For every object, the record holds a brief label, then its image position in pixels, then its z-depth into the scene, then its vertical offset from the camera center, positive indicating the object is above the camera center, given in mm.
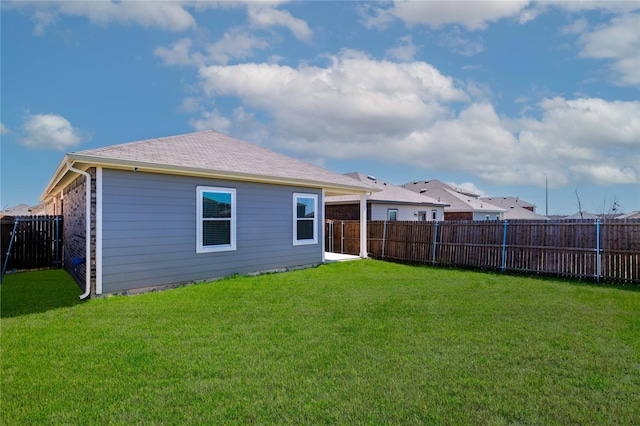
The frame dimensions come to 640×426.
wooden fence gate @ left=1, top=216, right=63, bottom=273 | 10250 -852
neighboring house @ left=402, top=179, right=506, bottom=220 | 28875 +1236
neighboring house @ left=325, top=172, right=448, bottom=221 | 18995 +696
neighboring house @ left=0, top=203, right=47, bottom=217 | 32000 +511
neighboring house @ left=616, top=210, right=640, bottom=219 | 28131 +410
